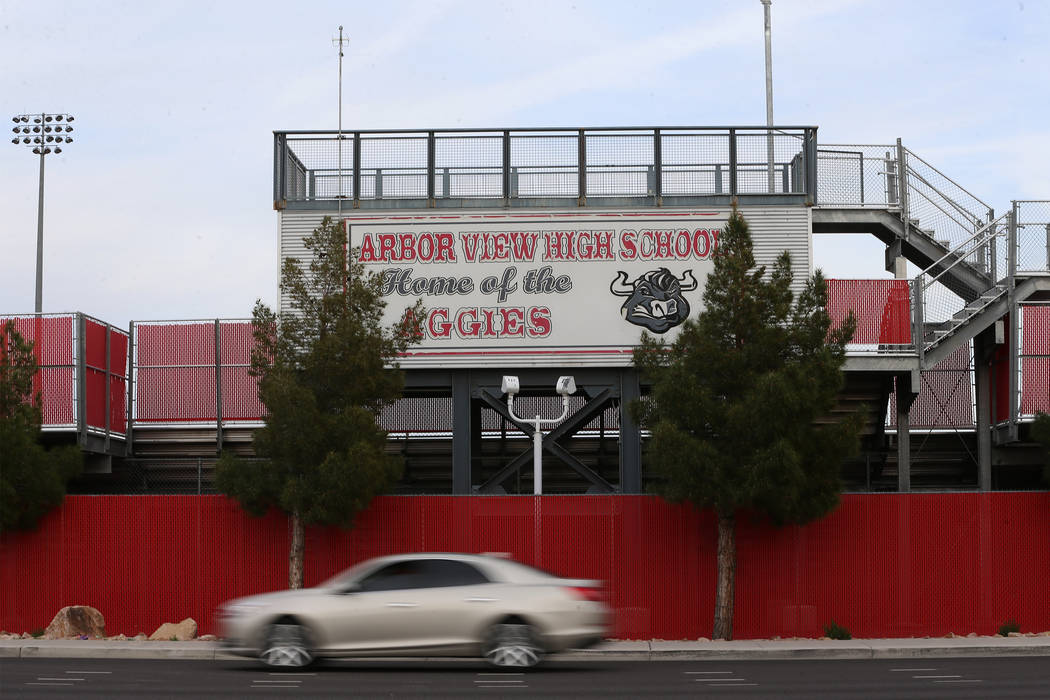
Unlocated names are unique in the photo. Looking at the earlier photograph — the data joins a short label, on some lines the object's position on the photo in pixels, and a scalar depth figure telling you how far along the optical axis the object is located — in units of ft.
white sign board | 87.51
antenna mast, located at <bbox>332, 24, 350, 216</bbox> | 88.12
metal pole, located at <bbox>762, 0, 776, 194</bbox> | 123.54
